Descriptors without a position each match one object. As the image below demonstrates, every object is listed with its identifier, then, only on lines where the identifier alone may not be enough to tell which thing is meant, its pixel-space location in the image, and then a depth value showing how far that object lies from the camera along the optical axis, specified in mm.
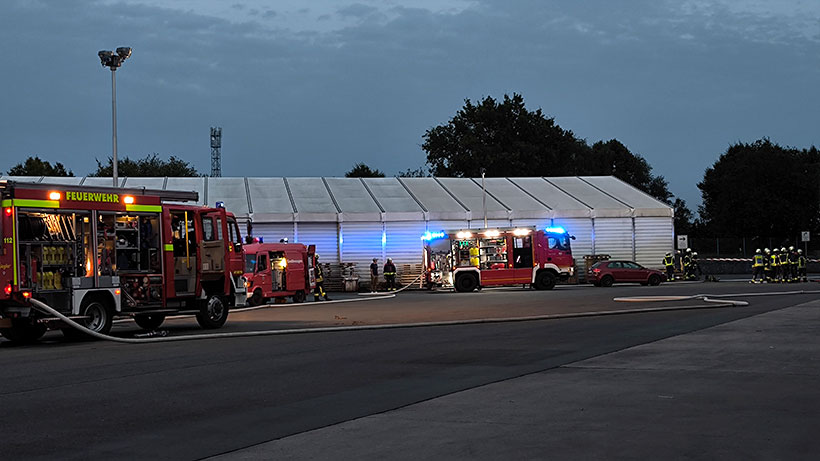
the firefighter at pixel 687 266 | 50375
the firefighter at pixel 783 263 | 43906
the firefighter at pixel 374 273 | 45688
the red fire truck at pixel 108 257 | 18328
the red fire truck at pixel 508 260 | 43719
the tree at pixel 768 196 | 82625
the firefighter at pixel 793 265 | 44188
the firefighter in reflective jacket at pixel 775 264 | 43969
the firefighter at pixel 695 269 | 50781
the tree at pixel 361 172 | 105950
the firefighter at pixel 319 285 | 36938
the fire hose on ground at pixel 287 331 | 18273
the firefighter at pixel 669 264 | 49438
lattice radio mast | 98812
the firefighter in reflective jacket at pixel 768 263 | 44616
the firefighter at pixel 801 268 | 44594
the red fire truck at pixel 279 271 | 34219
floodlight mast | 29875
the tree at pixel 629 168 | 113188
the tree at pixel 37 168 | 87488
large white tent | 48781
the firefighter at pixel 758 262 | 43781
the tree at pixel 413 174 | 101625
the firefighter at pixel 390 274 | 45906
